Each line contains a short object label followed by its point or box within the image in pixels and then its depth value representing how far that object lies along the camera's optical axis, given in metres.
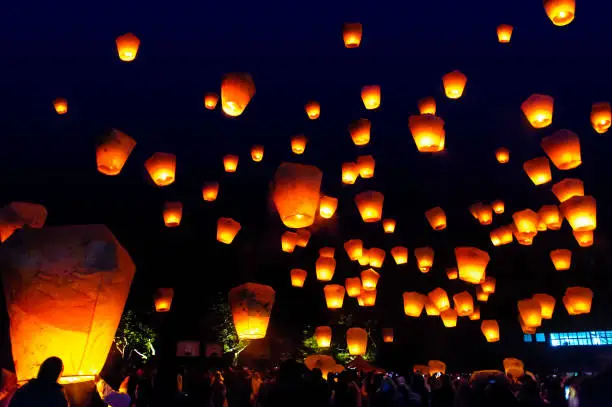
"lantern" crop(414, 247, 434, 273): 13.26
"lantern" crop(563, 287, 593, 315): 12.16
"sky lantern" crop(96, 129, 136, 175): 7.07
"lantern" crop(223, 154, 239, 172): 10.91
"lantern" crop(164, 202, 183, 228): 10.62
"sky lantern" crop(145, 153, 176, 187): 8.59
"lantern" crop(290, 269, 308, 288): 14.05
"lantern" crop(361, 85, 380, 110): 9.11
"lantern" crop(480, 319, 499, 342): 15.83
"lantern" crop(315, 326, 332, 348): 16.17
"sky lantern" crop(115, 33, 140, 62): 7.66
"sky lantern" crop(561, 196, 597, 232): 8.77
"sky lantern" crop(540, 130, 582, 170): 7.88
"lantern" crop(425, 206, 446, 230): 11.59
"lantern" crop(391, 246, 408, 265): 13.78
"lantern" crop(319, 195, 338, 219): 10.54
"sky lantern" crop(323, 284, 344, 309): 12.73
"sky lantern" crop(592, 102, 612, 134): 8.42
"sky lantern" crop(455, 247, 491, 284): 10.02
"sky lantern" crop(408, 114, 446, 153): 7.76
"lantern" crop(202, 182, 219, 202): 11.00
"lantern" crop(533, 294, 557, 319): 12.92
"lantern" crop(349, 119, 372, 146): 9.31
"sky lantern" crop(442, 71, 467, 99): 8.48
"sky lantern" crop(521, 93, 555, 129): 7.96
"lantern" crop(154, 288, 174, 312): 15.98
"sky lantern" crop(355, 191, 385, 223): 9.79
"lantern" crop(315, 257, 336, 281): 12.46
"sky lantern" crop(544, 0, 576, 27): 6.64
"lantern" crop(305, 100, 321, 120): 9.87
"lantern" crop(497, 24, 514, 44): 8.12
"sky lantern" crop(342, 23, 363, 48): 7.95
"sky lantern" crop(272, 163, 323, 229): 6.43
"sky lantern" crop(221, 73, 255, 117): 7.24
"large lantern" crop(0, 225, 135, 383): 4.12
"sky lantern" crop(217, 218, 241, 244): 11.18
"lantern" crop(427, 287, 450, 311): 14.52
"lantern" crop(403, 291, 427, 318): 13.86
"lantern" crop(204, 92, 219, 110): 9.45
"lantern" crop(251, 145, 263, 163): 10.84
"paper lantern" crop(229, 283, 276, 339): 8.66
